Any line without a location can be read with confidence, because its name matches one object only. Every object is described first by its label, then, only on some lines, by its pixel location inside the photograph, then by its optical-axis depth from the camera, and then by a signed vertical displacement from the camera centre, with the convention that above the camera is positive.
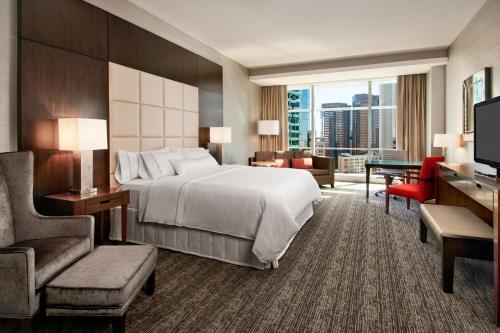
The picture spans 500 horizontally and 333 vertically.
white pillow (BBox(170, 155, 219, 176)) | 4.03 -0.09
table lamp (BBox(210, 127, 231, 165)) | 5.45 +0.39
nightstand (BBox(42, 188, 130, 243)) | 2.71 -0.41
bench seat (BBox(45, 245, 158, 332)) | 1.69 -0.72
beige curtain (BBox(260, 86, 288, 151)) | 8.36 +1.21
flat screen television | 2.62 +0.23
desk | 5.15 -0.13
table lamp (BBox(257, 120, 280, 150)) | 7.77 +0.75
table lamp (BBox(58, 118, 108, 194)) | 2.87 +0.14
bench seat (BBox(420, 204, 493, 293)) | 2.19 -0.59
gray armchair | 1.66 -0.55
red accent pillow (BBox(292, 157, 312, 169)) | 7.13 -0.13
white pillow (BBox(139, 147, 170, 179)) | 3.82 -0.15
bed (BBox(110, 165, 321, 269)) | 2.76 -0.55
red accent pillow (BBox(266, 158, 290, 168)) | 7.10 -0.12
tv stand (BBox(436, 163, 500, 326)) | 1.94 -0.31
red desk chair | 4.20 -0.35
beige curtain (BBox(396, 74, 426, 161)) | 7.07 +0.98
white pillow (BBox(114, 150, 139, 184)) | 3.65 -0.10
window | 7.84 +0.99
